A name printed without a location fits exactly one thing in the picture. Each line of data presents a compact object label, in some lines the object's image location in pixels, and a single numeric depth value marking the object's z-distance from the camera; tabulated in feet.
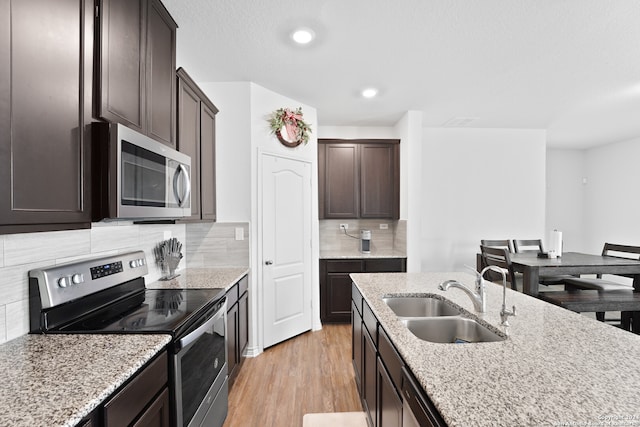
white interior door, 10.35
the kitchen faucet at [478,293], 5.17
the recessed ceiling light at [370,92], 10.71
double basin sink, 4.87
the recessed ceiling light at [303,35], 7.20
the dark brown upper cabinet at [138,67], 4.25
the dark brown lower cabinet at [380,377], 3.27
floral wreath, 10.57
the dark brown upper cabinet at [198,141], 7.14
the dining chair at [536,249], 12.69
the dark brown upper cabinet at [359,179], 13.99
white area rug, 6.77
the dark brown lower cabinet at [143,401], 3.14
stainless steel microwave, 4.01
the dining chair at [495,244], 12.89
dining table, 10.40
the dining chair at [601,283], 11.35
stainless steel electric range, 4.39
